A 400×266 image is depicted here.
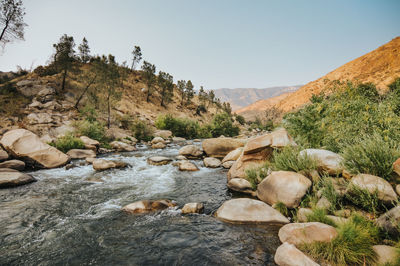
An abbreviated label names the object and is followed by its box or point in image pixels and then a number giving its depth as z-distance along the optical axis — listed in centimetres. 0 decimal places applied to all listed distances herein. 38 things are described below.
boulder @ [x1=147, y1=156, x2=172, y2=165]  1288
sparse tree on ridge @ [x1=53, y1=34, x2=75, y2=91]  3266
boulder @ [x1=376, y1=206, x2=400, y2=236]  326
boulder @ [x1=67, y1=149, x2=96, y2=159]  1421
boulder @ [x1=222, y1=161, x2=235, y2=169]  1169
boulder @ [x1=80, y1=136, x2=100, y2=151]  1677
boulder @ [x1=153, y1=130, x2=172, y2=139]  2966
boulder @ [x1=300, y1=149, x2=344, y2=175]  544
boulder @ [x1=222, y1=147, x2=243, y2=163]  1243
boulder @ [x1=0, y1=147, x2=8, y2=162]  1034
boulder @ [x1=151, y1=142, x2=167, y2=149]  2120
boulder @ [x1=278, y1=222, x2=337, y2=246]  354
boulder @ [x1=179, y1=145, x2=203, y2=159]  1558
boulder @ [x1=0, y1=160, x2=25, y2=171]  986
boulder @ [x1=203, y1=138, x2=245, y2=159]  1570
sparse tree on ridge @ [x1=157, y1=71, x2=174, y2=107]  5812
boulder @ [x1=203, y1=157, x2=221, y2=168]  1203
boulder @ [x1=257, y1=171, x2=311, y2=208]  529
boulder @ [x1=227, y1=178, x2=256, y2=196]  724
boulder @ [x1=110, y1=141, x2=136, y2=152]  1892
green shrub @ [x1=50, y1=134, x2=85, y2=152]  1507
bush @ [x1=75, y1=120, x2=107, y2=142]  1899
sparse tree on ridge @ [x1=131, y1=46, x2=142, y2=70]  6178
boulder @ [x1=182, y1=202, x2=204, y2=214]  584
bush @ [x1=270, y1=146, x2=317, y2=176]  595
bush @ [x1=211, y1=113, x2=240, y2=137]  3922
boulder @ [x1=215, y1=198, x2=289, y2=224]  492
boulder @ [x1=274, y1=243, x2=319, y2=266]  311
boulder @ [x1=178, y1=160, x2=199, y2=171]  1123
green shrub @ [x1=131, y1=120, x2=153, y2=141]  2681
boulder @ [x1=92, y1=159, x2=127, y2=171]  1106
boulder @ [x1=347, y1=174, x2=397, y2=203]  392
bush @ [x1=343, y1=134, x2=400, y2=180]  448
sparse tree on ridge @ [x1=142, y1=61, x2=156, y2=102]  5625
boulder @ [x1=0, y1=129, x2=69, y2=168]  1087
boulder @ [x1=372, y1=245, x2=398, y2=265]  286
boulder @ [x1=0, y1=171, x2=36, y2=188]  773
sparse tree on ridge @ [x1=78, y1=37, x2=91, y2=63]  4063
